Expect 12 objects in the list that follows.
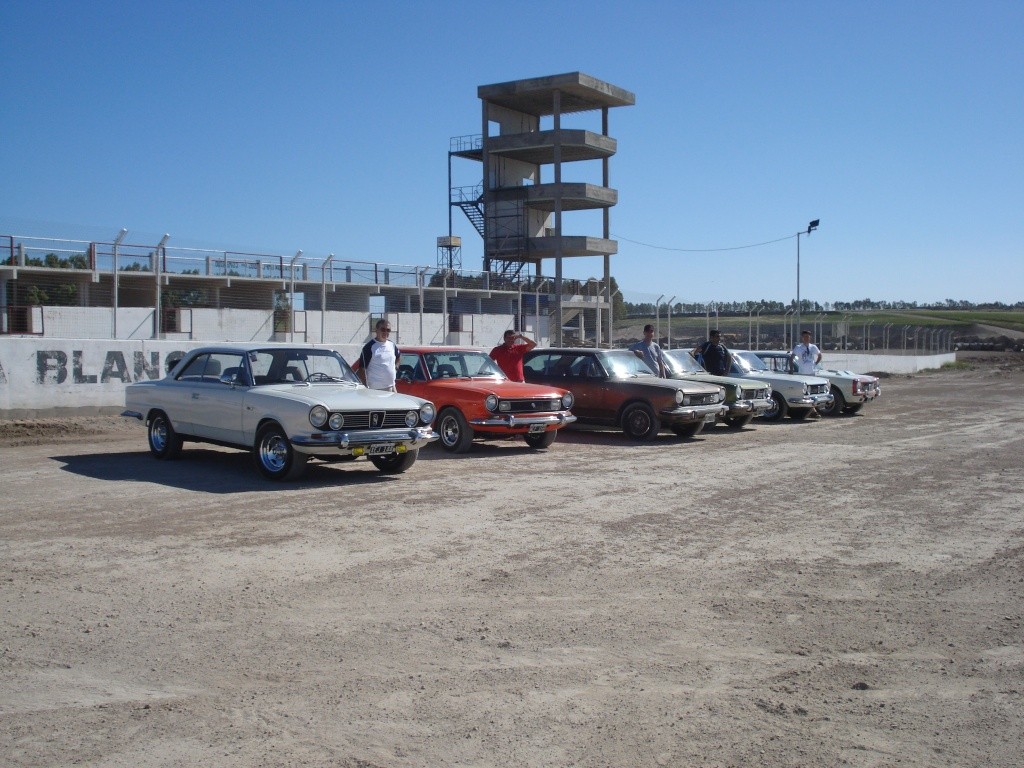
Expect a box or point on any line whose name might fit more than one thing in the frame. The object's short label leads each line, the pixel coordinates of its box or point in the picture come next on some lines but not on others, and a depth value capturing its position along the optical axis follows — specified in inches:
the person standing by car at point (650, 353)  726.5
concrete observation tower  1993.1
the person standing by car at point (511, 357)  654.5
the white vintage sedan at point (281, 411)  428.8
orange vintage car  552.7
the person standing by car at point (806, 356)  895.1
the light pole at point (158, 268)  756.0
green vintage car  727.7
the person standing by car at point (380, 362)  539.5
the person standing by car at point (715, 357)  797.9
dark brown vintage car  646.5
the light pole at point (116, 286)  713.6
